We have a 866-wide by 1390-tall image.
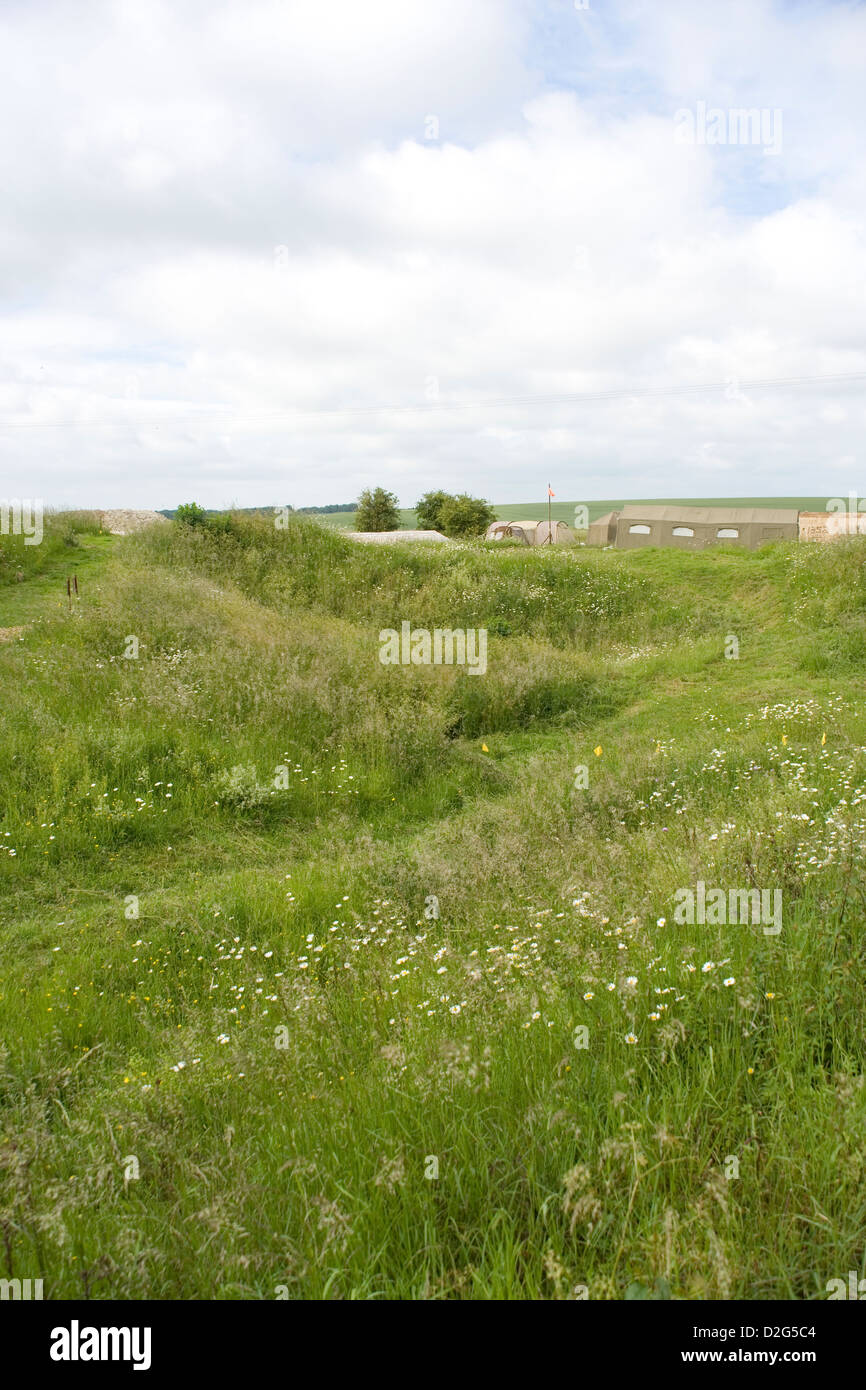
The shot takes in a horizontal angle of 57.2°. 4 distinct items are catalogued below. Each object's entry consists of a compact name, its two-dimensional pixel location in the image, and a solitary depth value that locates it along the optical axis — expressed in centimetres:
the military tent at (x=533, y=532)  4219
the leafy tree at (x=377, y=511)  4853
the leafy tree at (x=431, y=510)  5409
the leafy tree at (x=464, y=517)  5128
